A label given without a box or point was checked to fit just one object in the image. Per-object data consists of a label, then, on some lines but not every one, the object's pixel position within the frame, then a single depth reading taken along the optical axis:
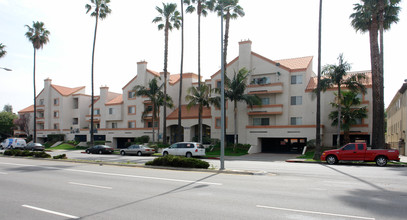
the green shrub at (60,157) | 27.37
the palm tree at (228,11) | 37.69
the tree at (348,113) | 33.38
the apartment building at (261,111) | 37.03
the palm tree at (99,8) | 42.22
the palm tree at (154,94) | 43.16
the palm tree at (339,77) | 31.72
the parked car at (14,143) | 49.44
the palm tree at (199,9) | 39.12
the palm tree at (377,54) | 25.64
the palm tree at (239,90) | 36.28
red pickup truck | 20.61
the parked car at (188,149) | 29.61
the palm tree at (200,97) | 37.50
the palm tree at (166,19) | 41.22
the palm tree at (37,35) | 49.78
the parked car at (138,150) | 35.16
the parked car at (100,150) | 39.59
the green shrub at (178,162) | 17.97
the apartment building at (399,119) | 33.59
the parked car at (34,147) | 45.12
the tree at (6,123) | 72.38
